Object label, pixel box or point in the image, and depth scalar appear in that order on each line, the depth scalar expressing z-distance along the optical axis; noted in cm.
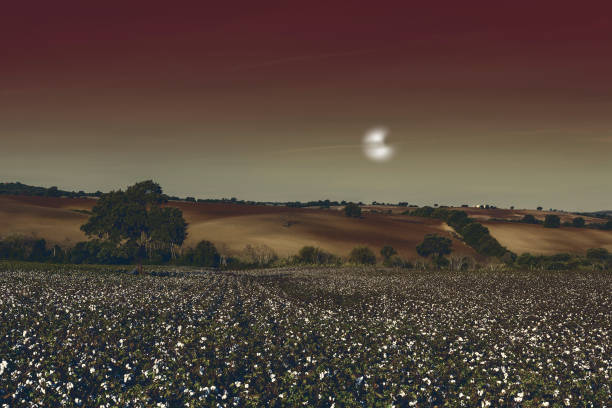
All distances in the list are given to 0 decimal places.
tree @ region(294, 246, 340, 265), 7712
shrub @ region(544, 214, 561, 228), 11992
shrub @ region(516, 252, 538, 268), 7154
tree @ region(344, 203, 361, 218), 12581
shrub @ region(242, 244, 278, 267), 7862
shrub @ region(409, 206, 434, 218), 14244
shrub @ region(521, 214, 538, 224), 13100
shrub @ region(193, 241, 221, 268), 7638
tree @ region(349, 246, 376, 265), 7694
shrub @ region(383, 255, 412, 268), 7469
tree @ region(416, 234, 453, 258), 8838
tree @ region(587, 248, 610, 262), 8488
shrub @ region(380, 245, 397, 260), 8309
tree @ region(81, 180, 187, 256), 5062
